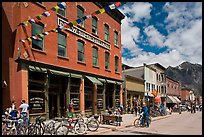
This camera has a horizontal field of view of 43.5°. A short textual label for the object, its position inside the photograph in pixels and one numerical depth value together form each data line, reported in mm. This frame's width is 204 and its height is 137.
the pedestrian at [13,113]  12895
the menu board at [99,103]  24653
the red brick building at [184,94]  75438
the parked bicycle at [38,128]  11188
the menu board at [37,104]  16402
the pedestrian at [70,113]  13230
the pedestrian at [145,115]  16512
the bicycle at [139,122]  17125
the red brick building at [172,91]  55247
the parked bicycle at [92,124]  13578
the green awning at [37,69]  16073
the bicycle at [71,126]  11866
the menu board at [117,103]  28577
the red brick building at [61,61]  15906
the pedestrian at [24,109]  13548
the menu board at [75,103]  20828
